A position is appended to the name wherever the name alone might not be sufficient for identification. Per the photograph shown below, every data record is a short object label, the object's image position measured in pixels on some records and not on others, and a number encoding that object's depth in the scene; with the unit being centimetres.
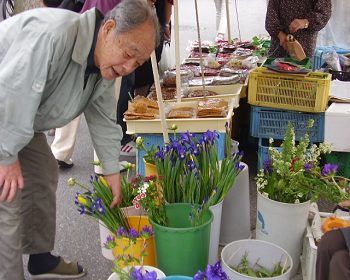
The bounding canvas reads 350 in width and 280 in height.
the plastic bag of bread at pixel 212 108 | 241
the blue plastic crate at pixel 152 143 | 238
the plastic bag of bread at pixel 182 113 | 245
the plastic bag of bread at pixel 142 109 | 245
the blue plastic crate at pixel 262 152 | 287
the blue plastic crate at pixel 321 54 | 429
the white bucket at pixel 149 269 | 139
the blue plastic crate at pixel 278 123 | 282
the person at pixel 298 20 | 325
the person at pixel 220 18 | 590
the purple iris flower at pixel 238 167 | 183
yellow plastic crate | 271
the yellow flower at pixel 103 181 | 176
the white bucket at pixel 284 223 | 190
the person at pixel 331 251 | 139
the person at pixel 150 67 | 345
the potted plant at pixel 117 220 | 160
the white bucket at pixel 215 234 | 187
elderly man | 129
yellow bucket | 151
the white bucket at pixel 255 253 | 171
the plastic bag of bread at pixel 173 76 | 305
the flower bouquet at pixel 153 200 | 161
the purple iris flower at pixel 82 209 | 163
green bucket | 153
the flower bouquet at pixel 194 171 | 171
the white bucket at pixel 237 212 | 218
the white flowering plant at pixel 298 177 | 176
